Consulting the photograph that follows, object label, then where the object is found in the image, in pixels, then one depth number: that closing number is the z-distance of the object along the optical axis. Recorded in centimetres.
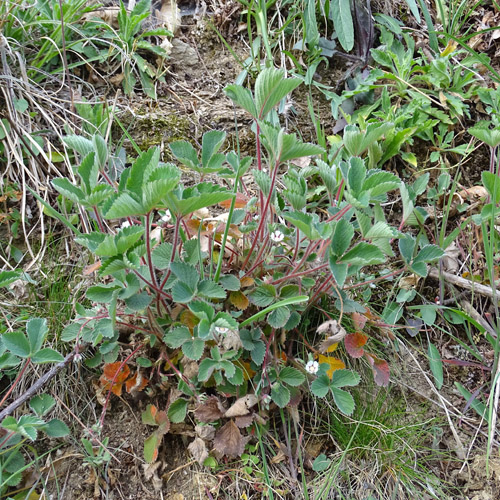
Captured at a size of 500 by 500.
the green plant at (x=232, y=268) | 43
